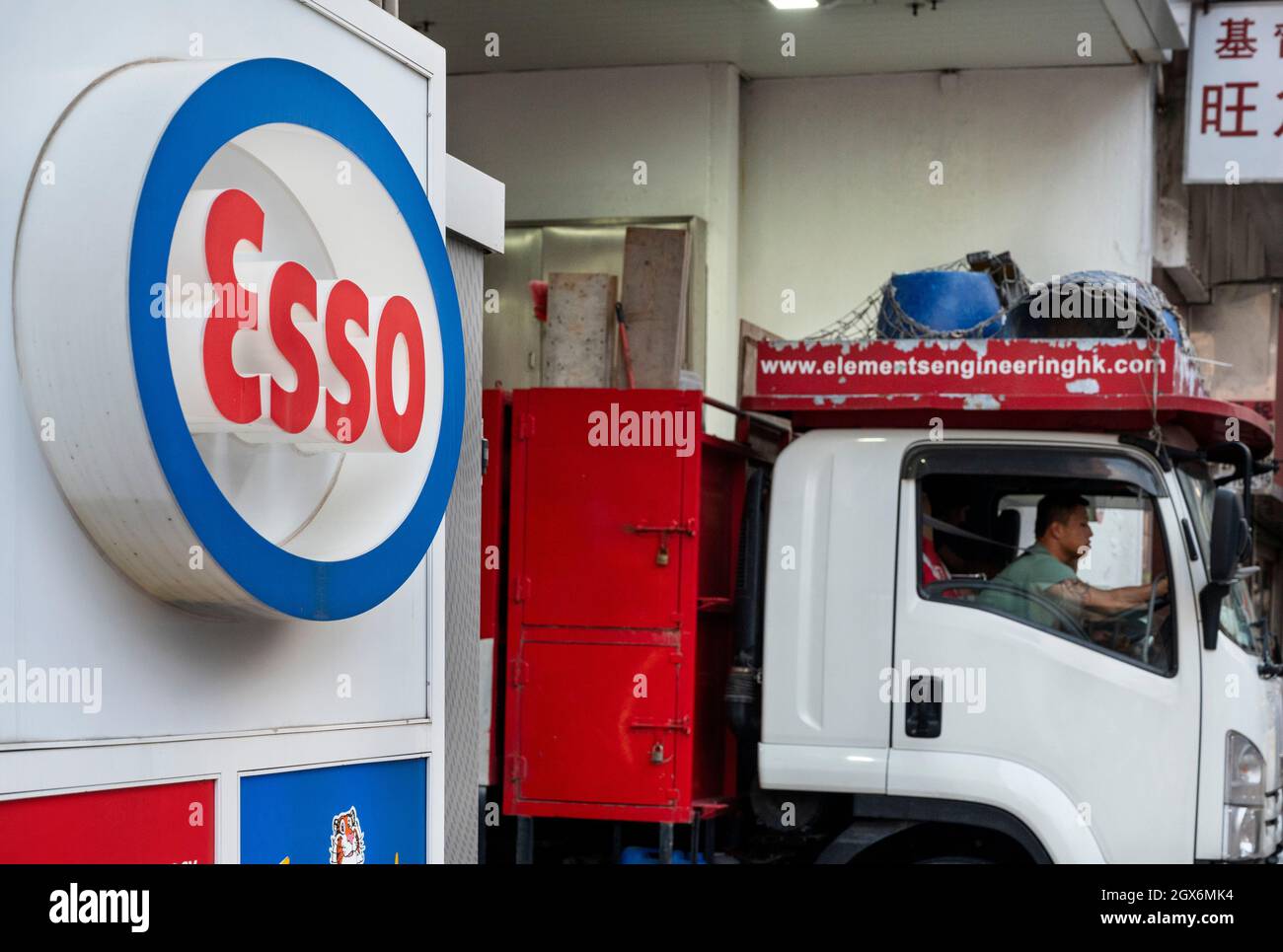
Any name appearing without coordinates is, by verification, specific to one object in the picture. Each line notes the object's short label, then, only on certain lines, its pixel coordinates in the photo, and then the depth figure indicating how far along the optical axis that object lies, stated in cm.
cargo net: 604
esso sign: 215
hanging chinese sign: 959
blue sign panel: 268
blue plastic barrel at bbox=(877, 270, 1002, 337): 629
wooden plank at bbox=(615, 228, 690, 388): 677
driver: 593
